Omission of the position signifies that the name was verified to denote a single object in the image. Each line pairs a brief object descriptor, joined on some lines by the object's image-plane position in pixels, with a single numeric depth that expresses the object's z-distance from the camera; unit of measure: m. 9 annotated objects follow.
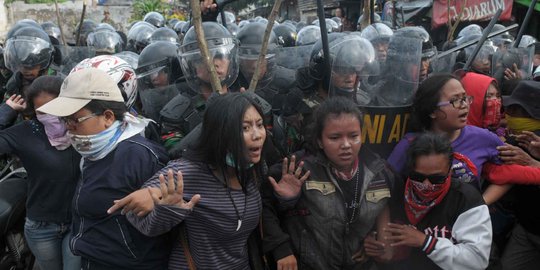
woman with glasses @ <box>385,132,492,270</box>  2.25
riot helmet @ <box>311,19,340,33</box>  9.71
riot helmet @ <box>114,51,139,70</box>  4.52
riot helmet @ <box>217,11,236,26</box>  12.36
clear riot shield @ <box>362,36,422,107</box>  2.90
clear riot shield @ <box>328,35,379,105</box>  3.02
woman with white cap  2.12
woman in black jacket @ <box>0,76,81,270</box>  2.71
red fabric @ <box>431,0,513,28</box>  13.37
